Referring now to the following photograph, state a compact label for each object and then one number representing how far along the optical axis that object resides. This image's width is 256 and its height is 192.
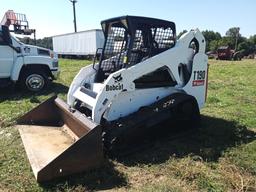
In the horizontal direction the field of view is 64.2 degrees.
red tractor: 21.80
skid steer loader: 2.79
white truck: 5.96
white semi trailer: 19.00
